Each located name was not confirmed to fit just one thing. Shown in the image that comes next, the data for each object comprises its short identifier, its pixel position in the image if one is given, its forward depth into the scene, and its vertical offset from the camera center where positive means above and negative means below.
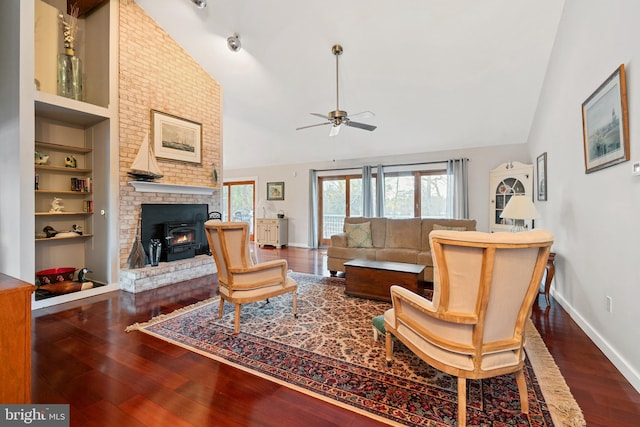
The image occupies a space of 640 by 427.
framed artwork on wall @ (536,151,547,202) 4.13 +0.56
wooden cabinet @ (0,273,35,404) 1.30 -0.58
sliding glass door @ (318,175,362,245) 7.55 +0.34
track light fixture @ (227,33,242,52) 4.32 +2.65
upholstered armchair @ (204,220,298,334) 2.64 -0.52
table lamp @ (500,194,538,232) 3.37 +0.04
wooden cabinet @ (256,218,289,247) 7.89 -0.46
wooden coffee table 3.31 -0.78
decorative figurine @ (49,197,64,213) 3.88 +0.15
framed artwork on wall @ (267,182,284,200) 8.35 +0.72
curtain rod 6.33 +1.16
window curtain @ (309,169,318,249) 7.77 +0.15
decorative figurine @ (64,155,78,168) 4.02 +0.78
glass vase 3.77 +1.87
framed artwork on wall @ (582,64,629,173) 2.02 +0.70
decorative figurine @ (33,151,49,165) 3.67 +0.76
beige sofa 4.46 -0.47
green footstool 2.35 -0.94
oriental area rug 1.64 -1.11
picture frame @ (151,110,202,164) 4.54 +1.32
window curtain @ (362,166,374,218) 6.99 +0.54
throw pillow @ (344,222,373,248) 4.91 -0.38
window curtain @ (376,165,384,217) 6.88 +0.53
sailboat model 4.13 +0.75
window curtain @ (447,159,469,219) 6.03 +0.58
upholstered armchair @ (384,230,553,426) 1.40 -0.46
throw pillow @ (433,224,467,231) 4.36 -0.22
